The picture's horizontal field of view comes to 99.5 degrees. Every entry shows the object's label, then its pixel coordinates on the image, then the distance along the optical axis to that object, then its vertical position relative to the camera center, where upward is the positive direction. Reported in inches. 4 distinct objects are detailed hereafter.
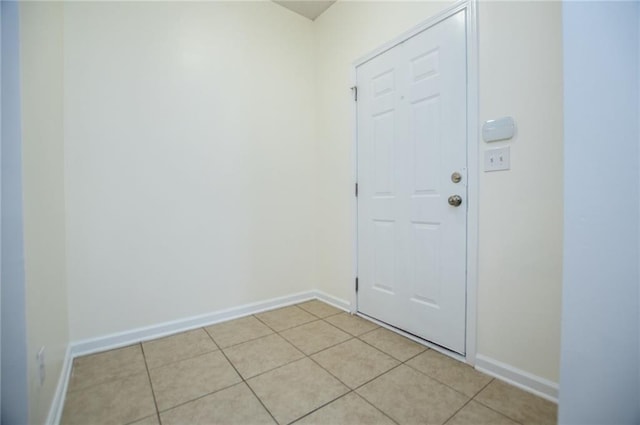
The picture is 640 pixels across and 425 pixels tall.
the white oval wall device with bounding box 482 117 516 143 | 56.2 +16.5
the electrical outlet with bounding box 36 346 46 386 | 40.1 -23.7
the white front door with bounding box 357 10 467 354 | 65.6 +6.5
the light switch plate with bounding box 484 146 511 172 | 57.1 +10.3
